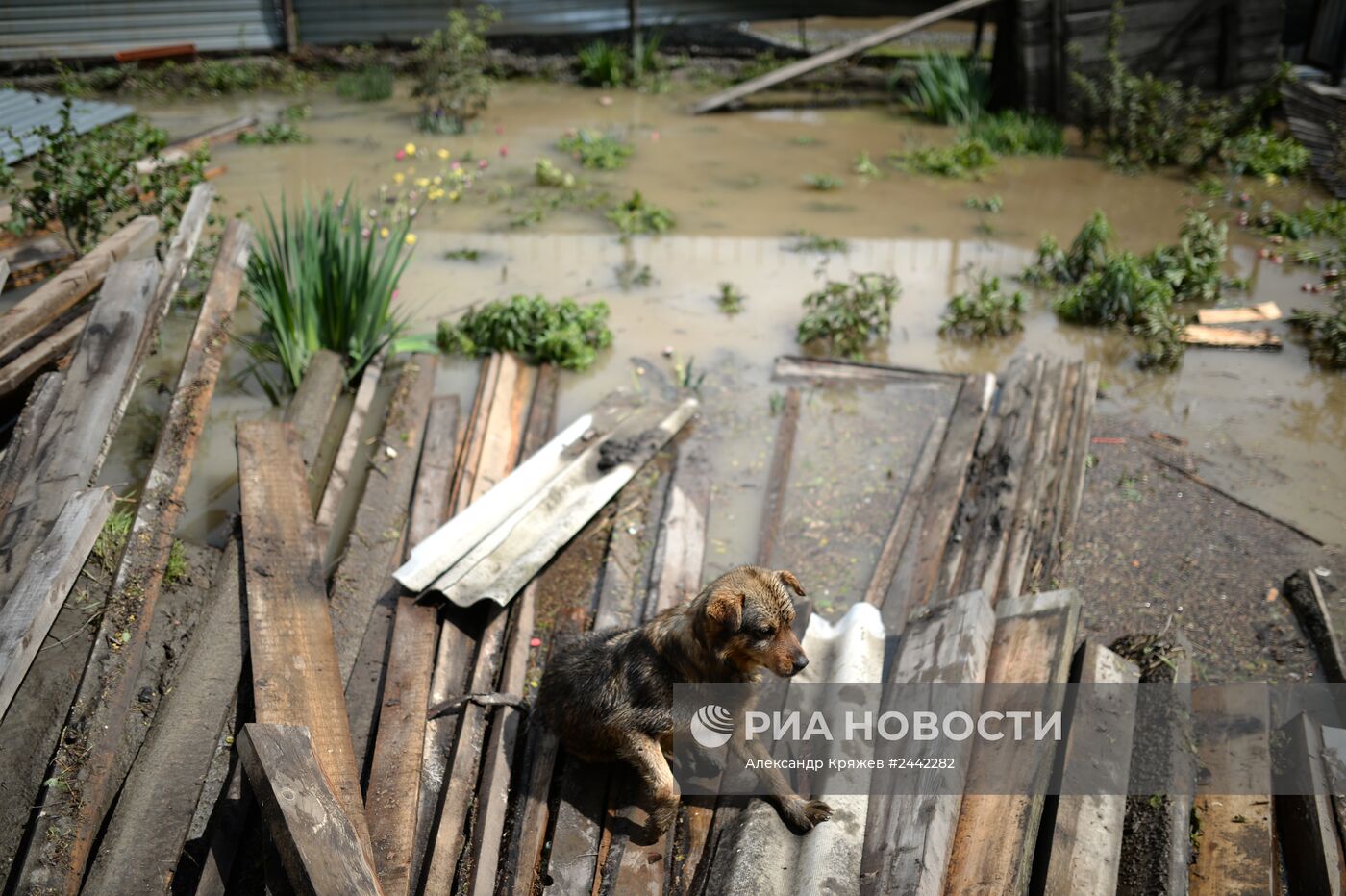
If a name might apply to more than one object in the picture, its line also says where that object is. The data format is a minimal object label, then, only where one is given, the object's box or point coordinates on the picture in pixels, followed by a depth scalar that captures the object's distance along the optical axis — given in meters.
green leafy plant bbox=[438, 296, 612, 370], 6.70
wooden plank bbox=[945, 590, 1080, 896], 3.12
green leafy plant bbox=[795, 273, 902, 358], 7.14
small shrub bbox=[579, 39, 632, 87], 13.88
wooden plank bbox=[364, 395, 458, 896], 3.30
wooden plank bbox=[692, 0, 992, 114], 12.44
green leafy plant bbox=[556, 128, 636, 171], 10.75
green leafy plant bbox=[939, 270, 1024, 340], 7.35
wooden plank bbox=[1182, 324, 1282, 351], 7.34
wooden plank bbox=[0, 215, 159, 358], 4.82
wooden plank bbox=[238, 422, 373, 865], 3.53
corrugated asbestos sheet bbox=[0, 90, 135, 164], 8.83
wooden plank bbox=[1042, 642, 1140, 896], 3.20
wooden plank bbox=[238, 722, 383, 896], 2.72
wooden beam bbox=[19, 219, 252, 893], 3.11
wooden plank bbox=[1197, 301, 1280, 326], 7.64
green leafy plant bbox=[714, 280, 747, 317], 7.70
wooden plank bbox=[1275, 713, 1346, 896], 3.38
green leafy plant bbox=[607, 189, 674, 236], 9.05
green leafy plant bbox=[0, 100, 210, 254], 6.54
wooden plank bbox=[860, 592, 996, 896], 3.10
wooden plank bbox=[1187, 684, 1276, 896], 3.42
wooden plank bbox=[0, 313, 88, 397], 4.71
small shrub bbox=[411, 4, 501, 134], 11.89
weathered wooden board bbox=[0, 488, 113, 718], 3.22
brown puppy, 3.28
